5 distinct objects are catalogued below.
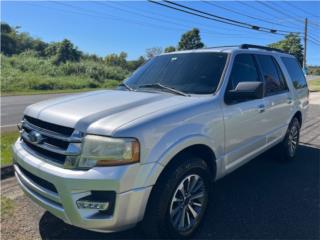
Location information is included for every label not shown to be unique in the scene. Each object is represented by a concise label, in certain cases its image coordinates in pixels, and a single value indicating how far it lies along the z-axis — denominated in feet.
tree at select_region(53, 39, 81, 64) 128.01
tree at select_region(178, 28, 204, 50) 143.45
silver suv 6.13
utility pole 84.16
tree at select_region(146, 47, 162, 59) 180.38
